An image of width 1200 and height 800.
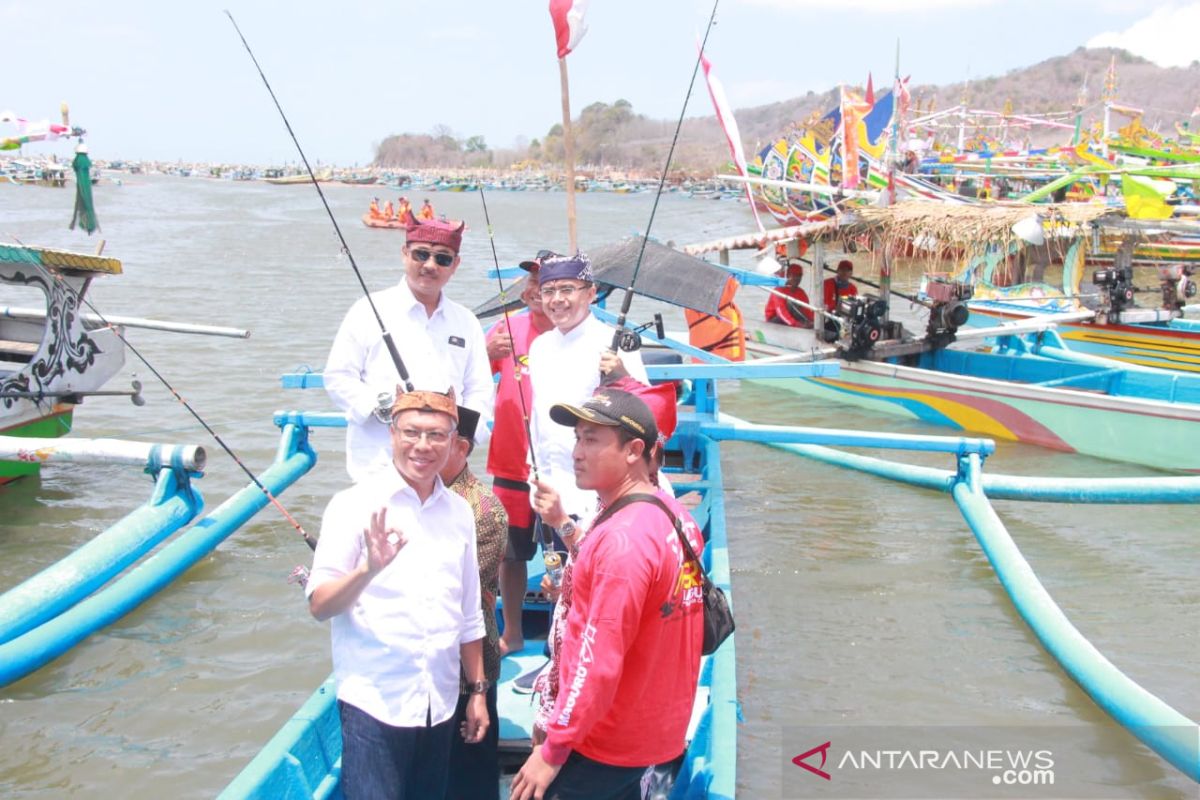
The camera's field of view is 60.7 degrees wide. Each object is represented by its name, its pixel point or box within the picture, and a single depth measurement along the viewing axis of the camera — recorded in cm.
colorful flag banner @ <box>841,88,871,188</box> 1357
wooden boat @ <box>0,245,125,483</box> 809
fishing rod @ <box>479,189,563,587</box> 375
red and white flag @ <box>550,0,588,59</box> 514
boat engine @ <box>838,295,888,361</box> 1094
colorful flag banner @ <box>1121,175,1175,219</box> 1314
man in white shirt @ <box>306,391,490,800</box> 261
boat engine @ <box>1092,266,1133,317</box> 1230
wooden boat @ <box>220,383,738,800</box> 318
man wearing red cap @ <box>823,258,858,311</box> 1184
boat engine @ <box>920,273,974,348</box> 1095
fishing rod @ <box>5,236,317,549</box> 798
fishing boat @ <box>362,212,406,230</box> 4116
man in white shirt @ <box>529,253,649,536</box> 395
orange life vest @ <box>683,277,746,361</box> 920
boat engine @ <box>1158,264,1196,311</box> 1302
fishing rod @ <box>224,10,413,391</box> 369
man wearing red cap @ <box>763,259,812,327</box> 1223
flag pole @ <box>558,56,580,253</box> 509
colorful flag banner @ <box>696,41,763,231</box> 1473
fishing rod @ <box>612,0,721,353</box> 419
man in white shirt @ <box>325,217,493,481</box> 379
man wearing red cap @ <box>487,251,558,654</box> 453
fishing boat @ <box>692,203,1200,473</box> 962
